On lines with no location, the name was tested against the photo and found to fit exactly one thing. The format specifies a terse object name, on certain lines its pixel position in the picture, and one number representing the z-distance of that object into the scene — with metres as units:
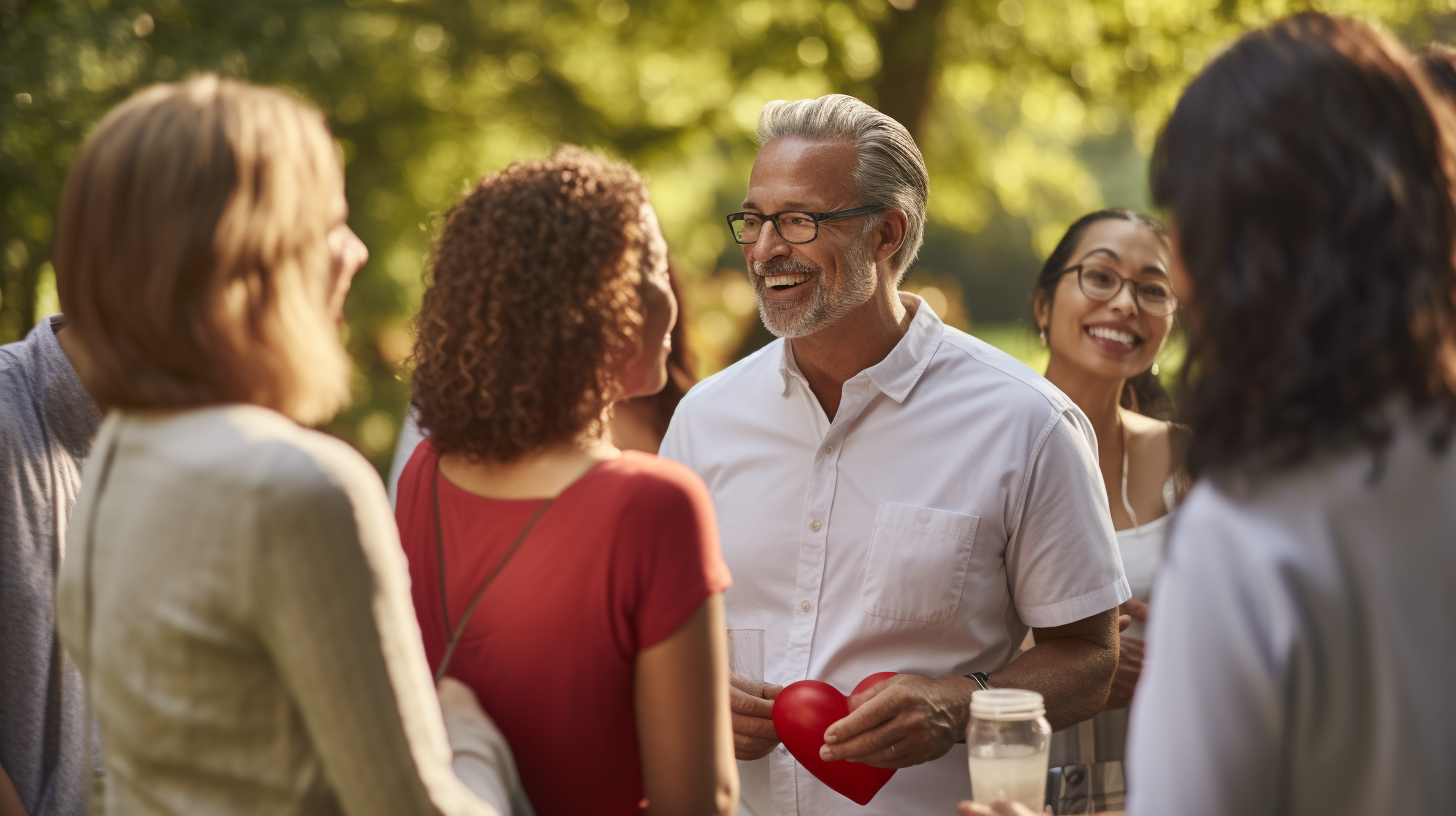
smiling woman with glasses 3.83
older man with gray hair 2.73
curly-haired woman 1.70
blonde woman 1.39
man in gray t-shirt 2.33
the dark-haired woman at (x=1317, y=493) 1.28
